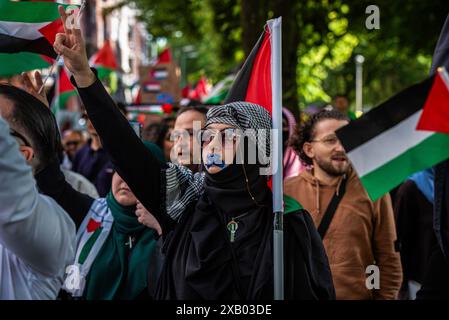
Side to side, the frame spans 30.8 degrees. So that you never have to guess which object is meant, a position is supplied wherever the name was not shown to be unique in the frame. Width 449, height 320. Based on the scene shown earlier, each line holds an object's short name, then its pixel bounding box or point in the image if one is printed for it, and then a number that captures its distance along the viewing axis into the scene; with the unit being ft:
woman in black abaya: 10.54
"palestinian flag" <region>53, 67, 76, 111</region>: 34.90
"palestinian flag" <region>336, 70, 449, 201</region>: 9.24
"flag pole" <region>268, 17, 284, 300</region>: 10.14
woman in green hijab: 13.44
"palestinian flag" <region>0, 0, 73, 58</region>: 14.75
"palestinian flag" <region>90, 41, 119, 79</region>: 47.47
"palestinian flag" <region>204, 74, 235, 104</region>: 34.35
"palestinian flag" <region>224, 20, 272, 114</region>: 12.52
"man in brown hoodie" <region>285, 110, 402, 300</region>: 15.19
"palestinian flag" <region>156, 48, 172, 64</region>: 47.21
